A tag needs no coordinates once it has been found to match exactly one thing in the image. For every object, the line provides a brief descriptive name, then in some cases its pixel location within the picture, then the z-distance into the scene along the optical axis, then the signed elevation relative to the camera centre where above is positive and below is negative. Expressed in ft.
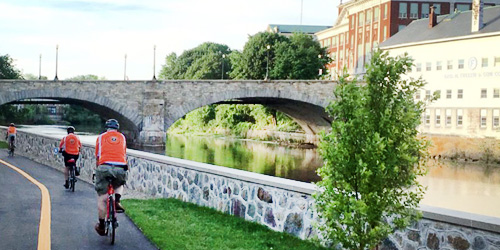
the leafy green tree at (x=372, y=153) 21.70 -1.16
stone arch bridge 173.68 +4.80
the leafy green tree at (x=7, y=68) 233.53 +14.25
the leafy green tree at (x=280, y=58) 242.99 +22.52
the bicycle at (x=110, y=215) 27.71 -4.56
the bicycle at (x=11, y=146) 87.40 -5.28
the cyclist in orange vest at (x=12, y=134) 88.10 -3.71
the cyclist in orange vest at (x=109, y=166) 28.99 -2.54
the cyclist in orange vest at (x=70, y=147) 48.78 -2.90
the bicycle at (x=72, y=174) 46.57 -4.73
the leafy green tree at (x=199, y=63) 315.17 +26.51
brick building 242.37 +39.27
